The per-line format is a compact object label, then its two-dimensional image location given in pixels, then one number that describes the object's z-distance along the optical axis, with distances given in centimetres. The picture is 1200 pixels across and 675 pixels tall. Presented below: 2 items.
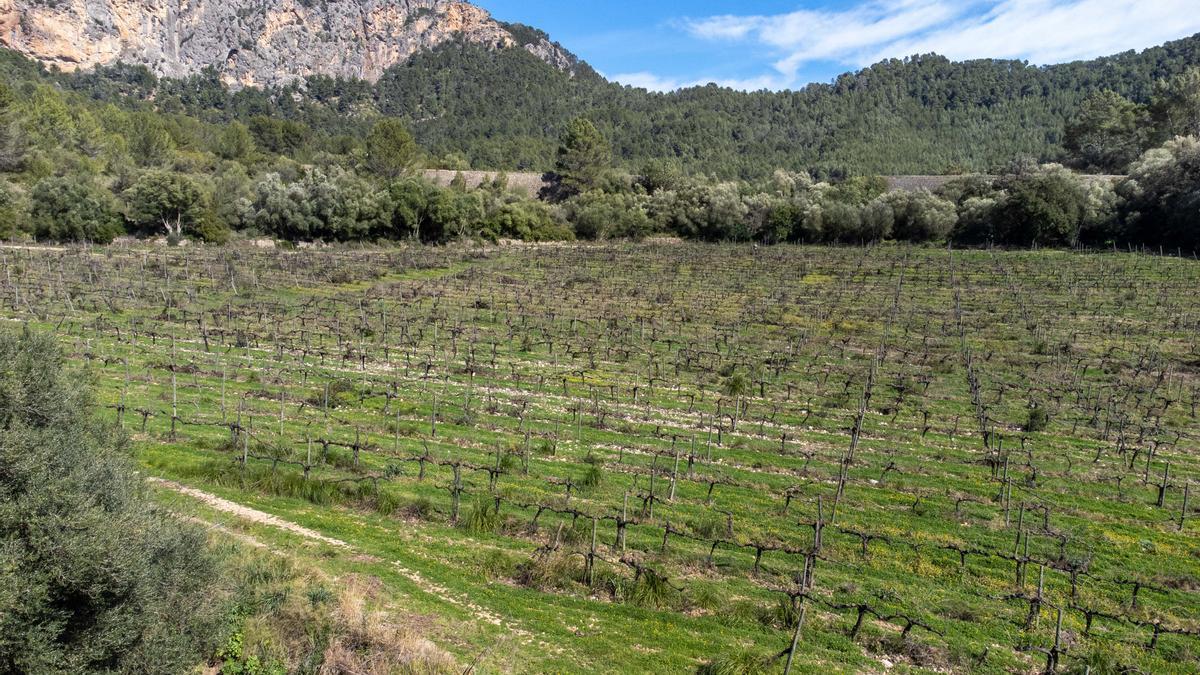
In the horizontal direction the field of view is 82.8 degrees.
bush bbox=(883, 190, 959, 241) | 7625
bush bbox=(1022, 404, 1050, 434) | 2508
